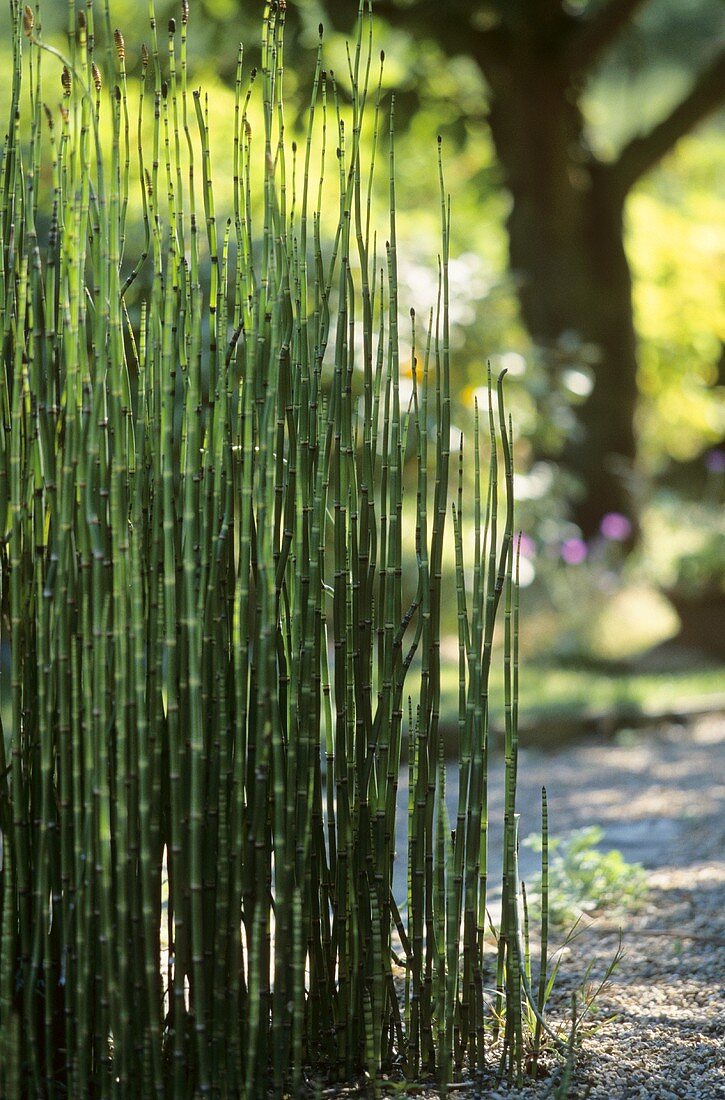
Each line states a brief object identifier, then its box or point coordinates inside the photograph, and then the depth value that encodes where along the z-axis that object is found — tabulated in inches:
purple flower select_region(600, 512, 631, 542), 443.2
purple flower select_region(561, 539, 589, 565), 411.5
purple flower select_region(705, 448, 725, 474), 533.0
